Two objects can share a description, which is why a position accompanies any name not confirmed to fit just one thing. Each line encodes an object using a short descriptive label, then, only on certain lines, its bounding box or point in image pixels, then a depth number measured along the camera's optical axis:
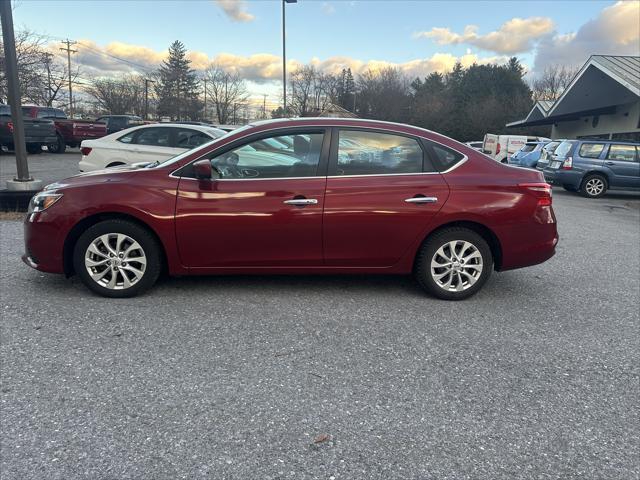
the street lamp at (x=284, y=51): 26.23
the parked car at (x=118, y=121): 26.12
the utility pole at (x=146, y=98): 68.44
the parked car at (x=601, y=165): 14.11
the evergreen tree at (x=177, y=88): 68.69
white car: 9.41
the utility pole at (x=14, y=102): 7.56
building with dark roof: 21.52
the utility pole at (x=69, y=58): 61.41
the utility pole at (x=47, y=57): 27.74
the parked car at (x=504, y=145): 27.62
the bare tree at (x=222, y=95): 80.00
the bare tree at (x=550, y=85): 71.56
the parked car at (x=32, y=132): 16.91
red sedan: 4.15
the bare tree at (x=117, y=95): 66.81
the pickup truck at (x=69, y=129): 20.98
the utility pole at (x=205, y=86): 78.88
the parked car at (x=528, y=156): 18.80
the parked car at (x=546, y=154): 15.47
